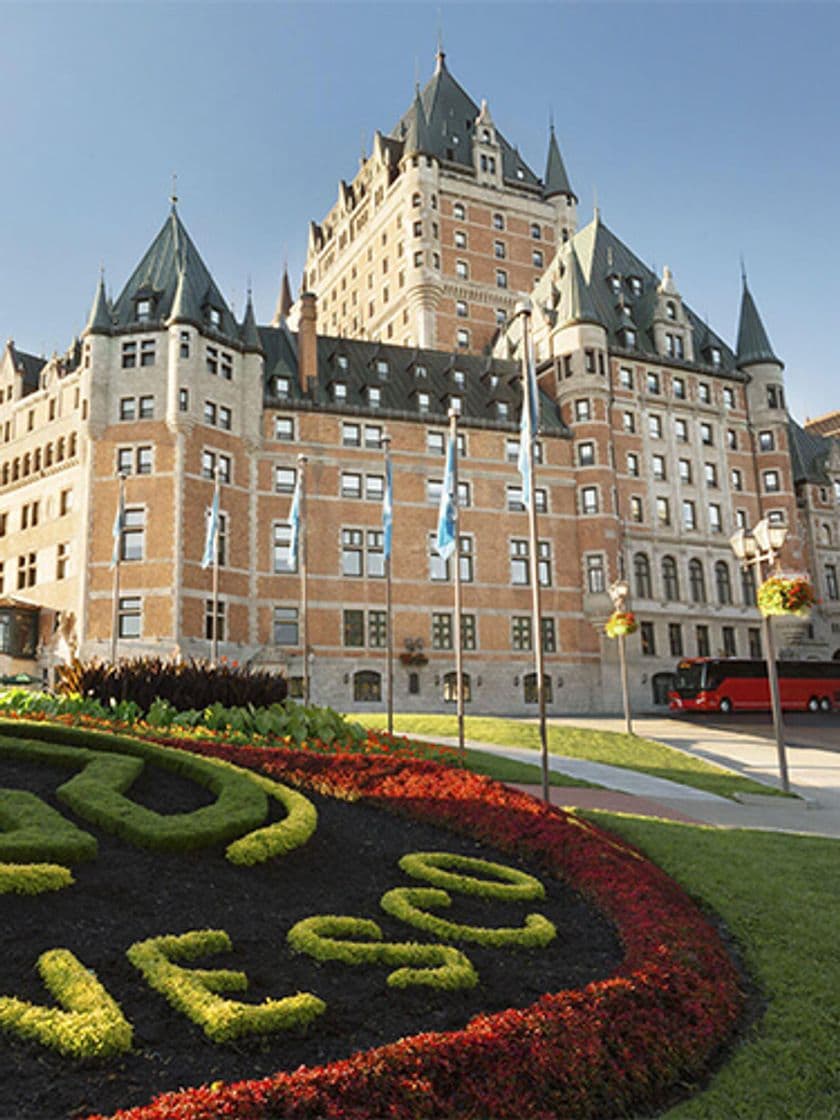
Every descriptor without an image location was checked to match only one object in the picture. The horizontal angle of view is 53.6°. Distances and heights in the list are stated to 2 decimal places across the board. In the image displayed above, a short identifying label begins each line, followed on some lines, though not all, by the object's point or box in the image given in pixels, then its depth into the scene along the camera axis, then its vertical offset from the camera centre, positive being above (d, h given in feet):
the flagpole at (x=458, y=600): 63.10 +8.63
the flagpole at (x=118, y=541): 115.85 +24.18
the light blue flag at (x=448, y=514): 69.31 +15.86
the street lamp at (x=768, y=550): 62.39 +11.98
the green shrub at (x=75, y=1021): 15.47 -5.76
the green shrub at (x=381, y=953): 19.26 -5.93
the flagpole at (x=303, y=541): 94.72 +20.69
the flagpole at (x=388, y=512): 83.41 +19.79
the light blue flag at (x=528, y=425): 54.85 +18.62
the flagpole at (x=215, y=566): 111.36 +20.14
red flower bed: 13.58 -6.39
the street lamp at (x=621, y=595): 93.30 +11.99
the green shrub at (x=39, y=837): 24.06 -3.54
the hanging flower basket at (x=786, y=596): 63.10 +7.75
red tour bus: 142.20 +2.40
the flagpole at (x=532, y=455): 50.41 +16.18
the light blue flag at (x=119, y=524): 116.57 +26.52
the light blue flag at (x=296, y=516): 98.27 +23.06
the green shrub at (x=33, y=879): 22.41 -4.35
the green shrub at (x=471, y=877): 26.16 -5.48
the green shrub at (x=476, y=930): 22.25 -6.00
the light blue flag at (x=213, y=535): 112.78 +24.33
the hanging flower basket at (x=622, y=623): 94.63 +9.01
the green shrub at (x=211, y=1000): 16.38 -5.83
